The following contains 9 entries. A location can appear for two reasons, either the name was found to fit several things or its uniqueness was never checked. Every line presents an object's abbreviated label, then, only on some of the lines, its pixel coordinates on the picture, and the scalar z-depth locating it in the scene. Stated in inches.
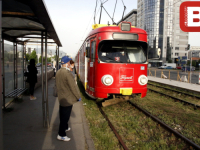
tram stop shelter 157.5
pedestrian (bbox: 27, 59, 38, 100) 345.5
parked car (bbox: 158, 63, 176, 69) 2891.7
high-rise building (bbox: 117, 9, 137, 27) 3850.9
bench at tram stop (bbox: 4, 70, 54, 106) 283.0
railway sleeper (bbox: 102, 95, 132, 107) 300.0
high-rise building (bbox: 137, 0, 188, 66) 3253.7
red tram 269.3
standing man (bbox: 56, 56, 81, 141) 167.2
